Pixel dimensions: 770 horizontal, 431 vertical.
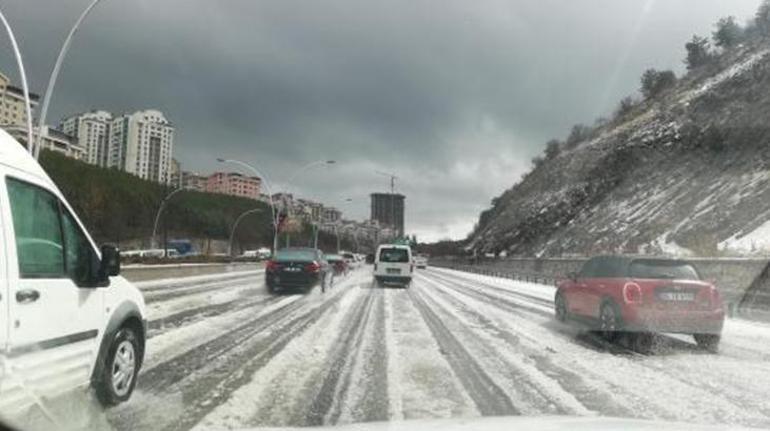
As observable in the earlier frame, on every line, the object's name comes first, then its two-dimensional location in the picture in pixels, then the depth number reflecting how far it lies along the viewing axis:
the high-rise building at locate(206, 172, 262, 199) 155.62
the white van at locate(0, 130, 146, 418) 5.32
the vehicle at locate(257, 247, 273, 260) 120.94
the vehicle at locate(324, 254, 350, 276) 49.35
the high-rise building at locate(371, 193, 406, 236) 190.82
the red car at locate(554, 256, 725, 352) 13.17
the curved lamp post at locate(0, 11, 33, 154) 23.19
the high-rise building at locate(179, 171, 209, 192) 141.54
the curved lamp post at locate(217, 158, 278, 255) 64.06
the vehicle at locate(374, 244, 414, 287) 37.16
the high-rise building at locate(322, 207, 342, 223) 188.50
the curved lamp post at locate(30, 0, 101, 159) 24.42
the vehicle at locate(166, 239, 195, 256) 102.16
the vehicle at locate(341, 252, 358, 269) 79.28
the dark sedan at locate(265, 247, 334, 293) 28.06
